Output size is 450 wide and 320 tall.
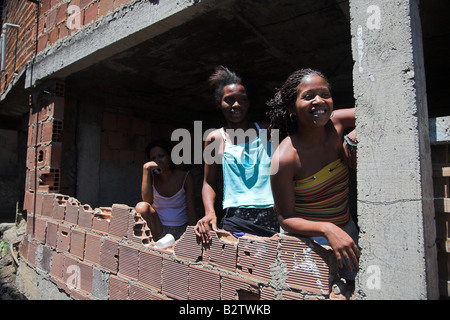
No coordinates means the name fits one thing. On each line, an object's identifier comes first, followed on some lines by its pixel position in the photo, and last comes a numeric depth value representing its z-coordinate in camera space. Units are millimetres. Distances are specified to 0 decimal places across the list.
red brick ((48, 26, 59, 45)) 4316
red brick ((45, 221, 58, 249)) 4109
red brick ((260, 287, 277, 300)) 2020
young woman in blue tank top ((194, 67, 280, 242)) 2533
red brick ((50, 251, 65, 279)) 3930
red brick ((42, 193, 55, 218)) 4234
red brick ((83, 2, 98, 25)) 3689
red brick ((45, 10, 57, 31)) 4430
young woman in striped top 1891
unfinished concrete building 1588
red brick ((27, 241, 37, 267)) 4516
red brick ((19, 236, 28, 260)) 4798
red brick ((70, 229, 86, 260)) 3645
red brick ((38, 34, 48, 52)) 4531
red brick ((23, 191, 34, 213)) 4660
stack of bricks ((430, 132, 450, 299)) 1594
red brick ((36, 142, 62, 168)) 4250
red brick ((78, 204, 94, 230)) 3587
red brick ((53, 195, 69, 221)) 4027
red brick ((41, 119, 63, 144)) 4277
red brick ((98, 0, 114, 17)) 3465
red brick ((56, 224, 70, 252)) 3873
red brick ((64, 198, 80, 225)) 3805
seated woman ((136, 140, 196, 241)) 3565
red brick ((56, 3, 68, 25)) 4223
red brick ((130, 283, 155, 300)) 2809
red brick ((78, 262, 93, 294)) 3480
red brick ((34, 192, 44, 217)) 4438
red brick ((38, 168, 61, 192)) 4262
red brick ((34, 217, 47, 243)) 4352
